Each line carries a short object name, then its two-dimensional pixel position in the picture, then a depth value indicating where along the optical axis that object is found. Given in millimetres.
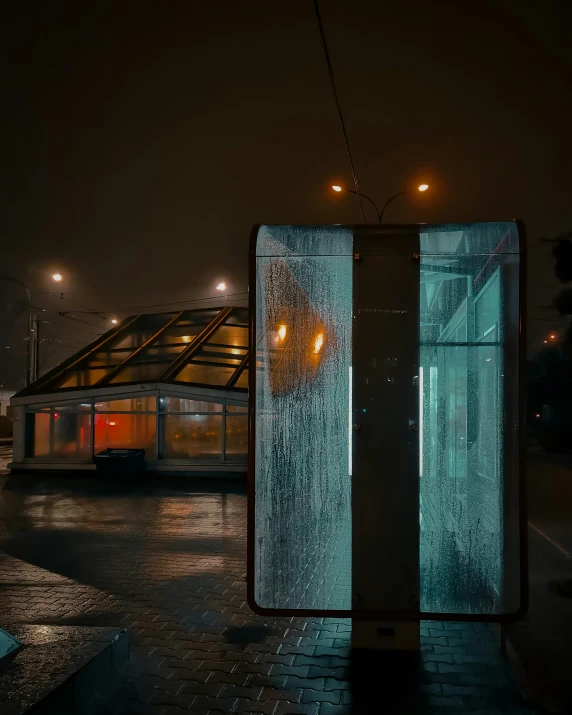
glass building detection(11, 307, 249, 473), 19234
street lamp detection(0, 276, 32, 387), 31150
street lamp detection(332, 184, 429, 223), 16875
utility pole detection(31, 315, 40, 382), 30422
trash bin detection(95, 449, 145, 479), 18828
